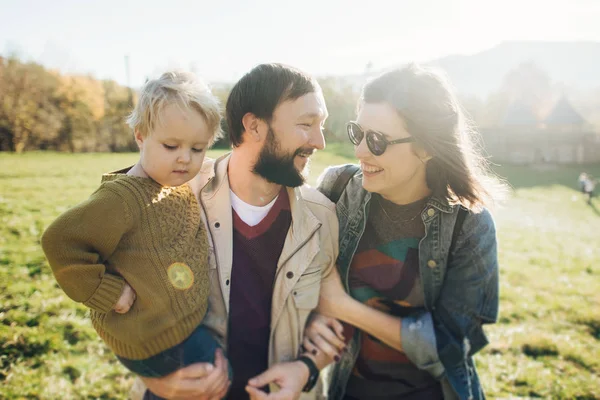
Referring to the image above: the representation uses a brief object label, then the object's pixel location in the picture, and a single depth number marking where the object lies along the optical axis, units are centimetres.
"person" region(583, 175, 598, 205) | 2609
